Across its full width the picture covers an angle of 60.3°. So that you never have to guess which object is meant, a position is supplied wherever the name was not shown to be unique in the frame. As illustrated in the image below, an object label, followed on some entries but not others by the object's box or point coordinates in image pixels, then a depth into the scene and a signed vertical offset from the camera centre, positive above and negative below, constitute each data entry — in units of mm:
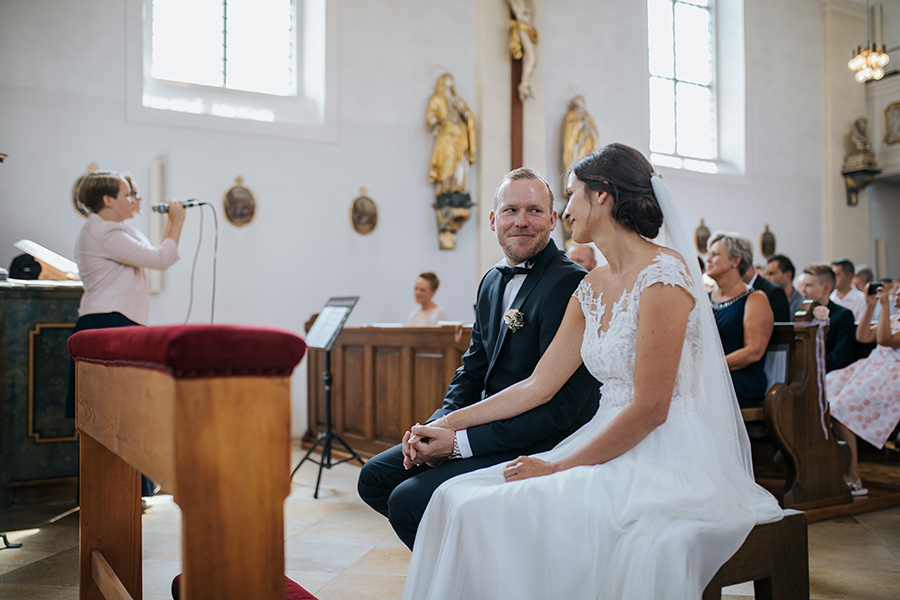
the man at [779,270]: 6852 +370
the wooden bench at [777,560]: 1983 -648
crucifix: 9305 +3060
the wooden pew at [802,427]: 4266 -647
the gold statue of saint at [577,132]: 9734 +2275
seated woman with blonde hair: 4414 -26
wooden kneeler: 1280 -226
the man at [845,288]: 7852 +239
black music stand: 5070 -114
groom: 2377 -194
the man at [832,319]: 5871 -59
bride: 1848 -403
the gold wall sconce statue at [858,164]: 12273 +2348
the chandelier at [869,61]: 10086 +3260
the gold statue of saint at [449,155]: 8859 +1800
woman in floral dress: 4973 -563
